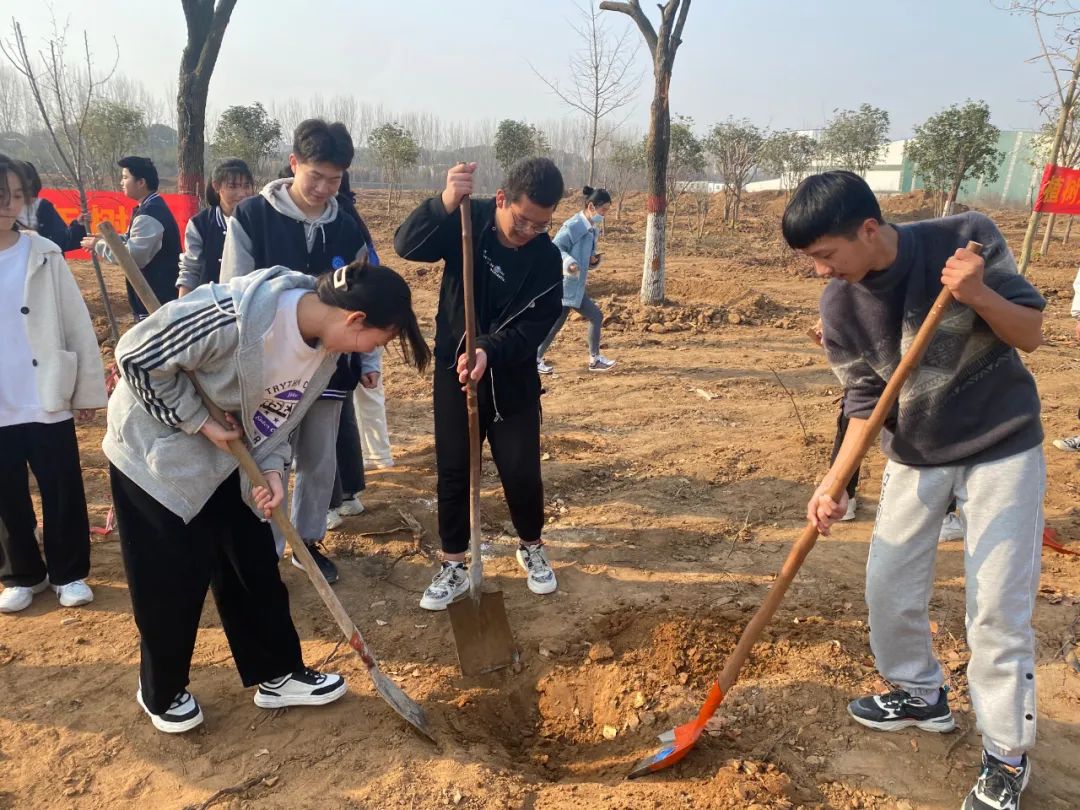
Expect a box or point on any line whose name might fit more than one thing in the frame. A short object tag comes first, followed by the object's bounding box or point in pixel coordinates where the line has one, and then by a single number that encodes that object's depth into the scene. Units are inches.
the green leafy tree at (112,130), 754.2
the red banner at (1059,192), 324.4
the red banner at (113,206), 263.7
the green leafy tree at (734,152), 851.4
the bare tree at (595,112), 631.2
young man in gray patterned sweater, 74.5
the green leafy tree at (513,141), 1007.0
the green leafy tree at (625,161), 1016.2
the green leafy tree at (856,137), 1000.2
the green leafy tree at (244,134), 842.8
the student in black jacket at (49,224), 162.6
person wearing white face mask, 275.3
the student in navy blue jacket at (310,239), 117.0
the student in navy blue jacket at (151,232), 180.1
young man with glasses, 109.7
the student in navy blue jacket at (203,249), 148.7
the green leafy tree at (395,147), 930.7
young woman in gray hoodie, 77.2
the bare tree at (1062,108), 324.8
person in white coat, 117.0
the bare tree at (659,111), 392.5
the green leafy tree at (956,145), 642.2
